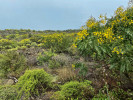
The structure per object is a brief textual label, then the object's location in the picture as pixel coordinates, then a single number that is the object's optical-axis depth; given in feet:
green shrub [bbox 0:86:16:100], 8.13
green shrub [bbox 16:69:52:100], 8.80
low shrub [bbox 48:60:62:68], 15.00
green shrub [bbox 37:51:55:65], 17.22
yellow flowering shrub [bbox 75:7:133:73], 6.89
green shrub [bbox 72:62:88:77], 9.02
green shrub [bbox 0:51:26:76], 12.92
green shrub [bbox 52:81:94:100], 8.11
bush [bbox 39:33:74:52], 22.52
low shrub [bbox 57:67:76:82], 11.19
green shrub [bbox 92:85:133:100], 7.80
